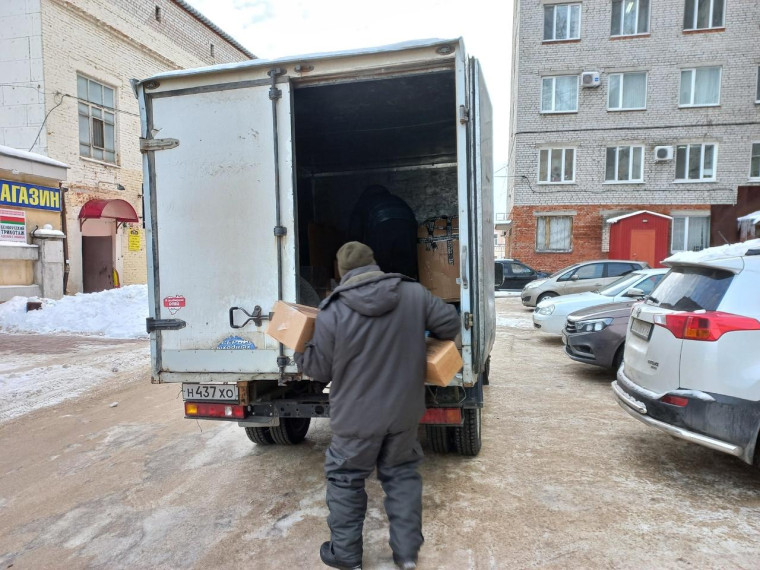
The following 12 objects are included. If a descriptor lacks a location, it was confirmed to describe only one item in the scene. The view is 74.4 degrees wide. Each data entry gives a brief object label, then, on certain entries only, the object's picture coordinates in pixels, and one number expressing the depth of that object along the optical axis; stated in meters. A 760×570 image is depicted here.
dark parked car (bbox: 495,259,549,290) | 19.97
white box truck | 3.32
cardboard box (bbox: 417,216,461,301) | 5.89
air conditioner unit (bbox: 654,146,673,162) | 22.09
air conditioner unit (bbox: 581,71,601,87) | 22.25
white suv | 3.22
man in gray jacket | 2.58
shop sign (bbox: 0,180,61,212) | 11.97
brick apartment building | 22.03
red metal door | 22.22
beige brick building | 14.14
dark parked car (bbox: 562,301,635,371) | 6.56
